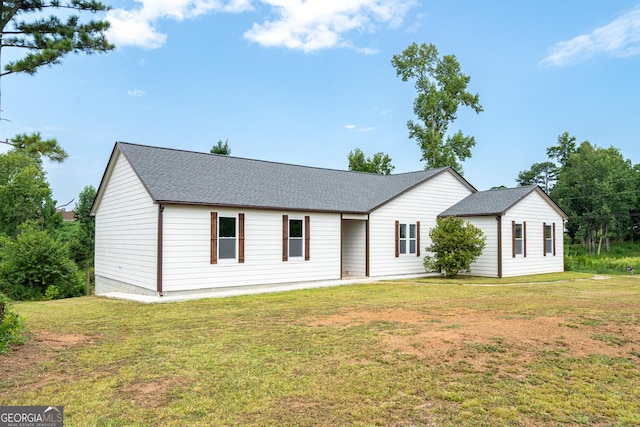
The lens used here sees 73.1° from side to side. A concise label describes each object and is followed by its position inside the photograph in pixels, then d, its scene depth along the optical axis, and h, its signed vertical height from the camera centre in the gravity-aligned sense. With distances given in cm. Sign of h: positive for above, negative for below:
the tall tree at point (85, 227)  3569 +53
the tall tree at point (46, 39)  725 +355
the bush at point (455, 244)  1855 -53
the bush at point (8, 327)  669 -150
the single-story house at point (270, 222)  1374 +41
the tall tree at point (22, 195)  3900 +354
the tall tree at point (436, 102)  3444 +1050
